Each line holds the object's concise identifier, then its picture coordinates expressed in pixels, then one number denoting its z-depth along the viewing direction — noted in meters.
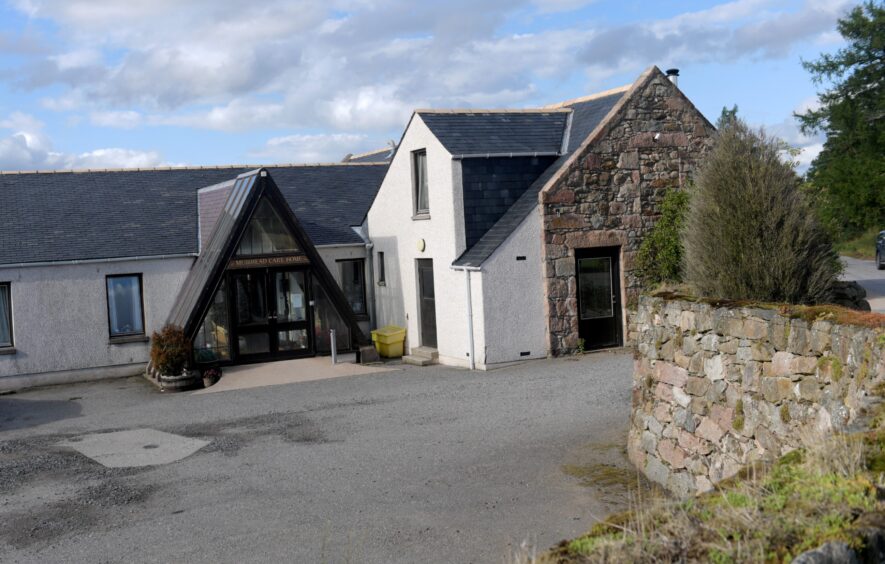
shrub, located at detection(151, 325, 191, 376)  19.09
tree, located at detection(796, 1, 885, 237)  45.03
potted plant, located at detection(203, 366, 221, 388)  19.56
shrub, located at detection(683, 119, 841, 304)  10.50
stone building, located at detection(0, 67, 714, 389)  19.11
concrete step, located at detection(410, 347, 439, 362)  20.52
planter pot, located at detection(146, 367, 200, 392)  19.06
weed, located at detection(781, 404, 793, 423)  8.27
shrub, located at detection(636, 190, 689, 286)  19.31
